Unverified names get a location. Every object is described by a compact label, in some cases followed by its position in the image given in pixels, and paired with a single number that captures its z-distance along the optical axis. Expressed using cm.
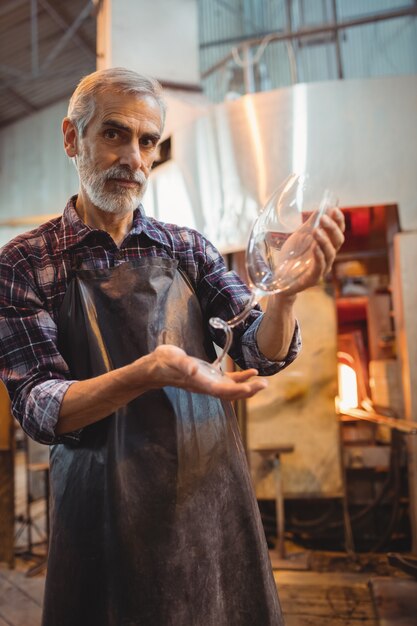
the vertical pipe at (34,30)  781
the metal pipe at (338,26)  396
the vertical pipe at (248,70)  422
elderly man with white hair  126
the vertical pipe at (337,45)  404
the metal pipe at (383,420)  333
